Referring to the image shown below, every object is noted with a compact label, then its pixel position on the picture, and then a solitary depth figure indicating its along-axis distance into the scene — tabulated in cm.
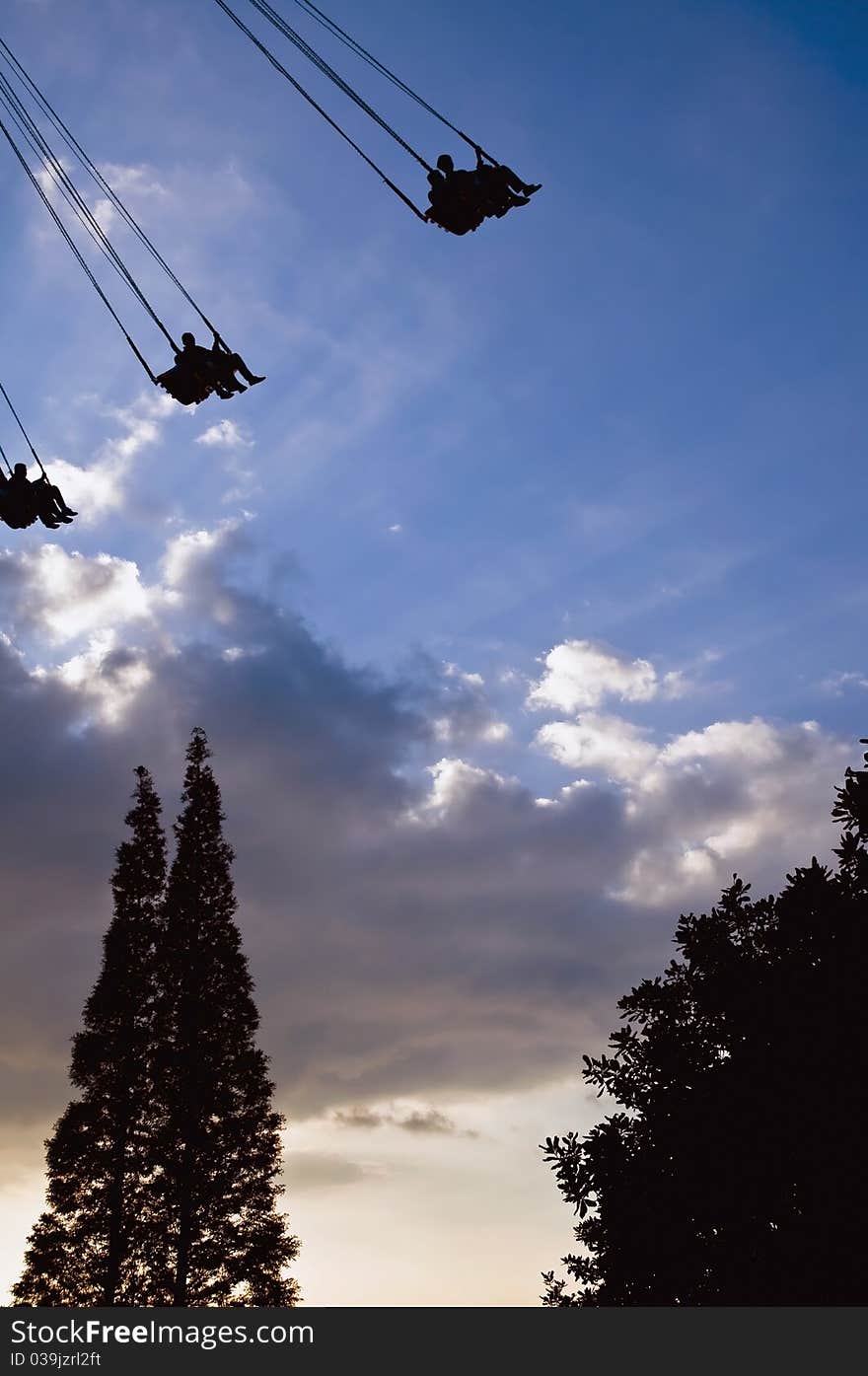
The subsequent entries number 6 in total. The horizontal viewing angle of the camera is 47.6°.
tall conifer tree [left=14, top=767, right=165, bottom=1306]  2448
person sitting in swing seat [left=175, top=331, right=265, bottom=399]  1524
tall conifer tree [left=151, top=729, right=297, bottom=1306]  2409
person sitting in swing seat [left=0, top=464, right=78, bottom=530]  1645
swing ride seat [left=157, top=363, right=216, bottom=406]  1526
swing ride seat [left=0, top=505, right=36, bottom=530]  1645
